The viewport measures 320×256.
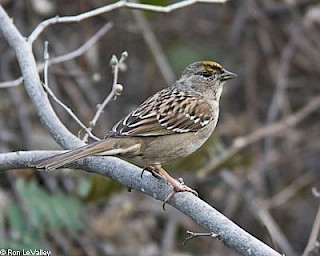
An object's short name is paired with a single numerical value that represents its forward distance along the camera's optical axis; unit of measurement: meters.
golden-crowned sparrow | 6.65
